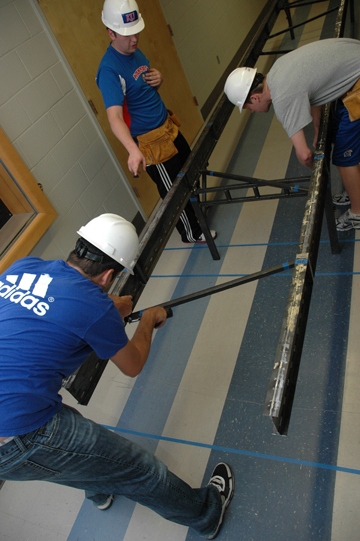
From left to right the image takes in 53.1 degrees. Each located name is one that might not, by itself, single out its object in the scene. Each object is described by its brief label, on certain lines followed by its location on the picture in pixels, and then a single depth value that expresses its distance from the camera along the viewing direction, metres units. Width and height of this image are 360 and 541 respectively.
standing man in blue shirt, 2.40
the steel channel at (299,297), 1.22
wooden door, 3.07
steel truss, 1.30
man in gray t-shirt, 1.92
